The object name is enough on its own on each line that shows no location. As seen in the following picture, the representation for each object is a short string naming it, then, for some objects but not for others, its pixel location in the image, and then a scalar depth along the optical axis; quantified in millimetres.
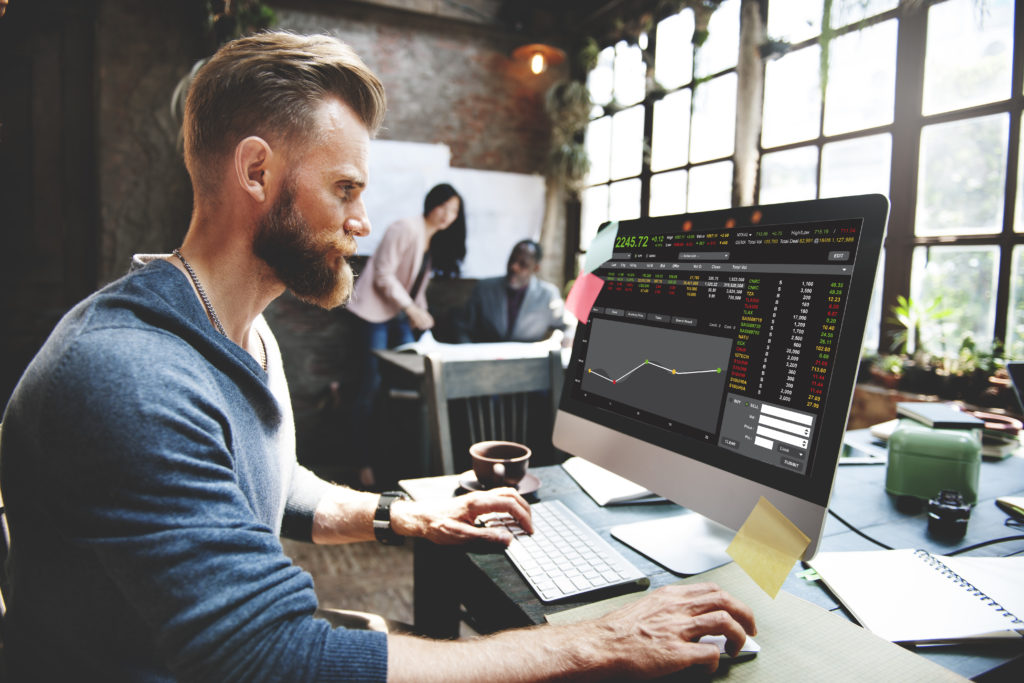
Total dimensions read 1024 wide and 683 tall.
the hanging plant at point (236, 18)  3410
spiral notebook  724
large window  2262
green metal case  1133
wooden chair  1490
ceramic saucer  1134
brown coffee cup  1109
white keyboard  819
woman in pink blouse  3871
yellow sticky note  736
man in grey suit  3988
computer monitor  750
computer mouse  678
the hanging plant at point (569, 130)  4555
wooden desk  750
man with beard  587
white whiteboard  4305
